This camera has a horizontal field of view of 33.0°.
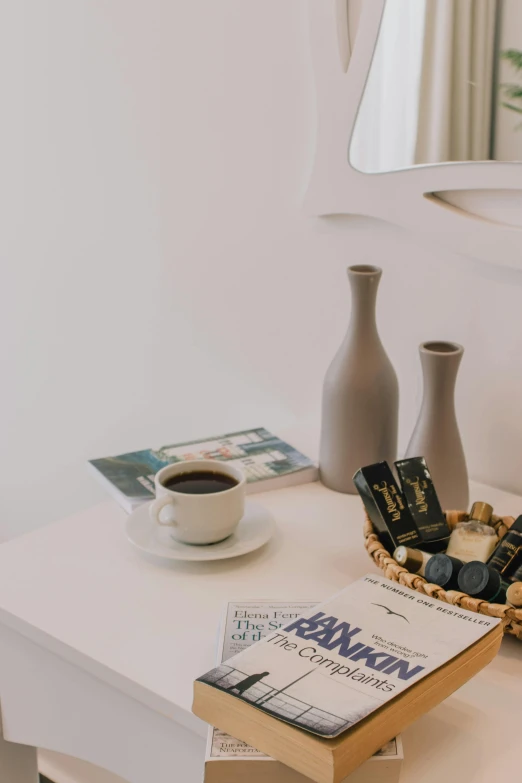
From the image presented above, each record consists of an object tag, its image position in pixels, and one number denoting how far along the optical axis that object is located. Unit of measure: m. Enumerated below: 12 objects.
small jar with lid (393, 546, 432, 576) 0.81
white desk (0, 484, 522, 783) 0.68
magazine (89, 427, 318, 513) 1.04
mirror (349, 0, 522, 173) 0.97
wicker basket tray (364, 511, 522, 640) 0.73
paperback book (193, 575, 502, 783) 0.57
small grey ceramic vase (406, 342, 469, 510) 0.96
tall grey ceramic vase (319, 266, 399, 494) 1.03
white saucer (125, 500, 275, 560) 0.89
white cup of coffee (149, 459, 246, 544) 0.89
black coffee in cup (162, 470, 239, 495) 0.94
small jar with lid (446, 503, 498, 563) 0.84
